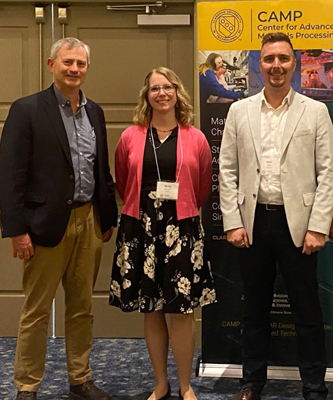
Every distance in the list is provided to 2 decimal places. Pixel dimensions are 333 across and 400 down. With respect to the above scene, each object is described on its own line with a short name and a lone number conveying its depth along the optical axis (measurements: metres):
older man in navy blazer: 2.42
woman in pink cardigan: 2.51
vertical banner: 2.84
